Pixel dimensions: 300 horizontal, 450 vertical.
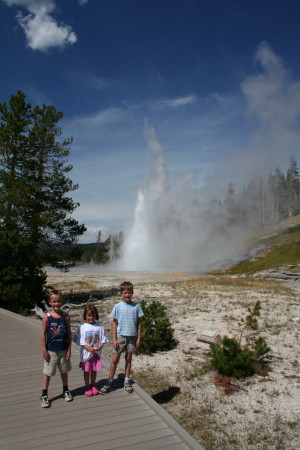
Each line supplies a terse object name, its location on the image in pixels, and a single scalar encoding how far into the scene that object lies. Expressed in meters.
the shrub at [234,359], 8.56
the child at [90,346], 5.95
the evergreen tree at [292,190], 98.39
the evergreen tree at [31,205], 17.02
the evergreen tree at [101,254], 107.12
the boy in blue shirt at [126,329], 6.19
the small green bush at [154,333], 10.80
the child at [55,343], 5.54
